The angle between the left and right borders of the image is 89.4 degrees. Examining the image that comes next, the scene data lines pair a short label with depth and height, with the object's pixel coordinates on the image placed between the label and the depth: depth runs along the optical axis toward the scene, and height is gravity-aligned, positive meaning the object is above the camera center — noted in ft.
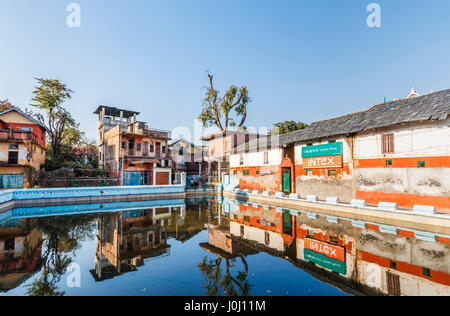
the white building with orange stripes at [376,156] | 40.60 +2.66
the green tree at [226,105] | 112.57 +32.10
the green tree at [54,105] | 93.76 +27.14
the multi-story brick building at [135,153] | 92.68 +7.31
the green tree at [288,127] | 130.93 +24.13
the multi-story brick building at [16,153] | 71.00 +5.63
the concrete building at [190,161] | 116.53 +4.60
